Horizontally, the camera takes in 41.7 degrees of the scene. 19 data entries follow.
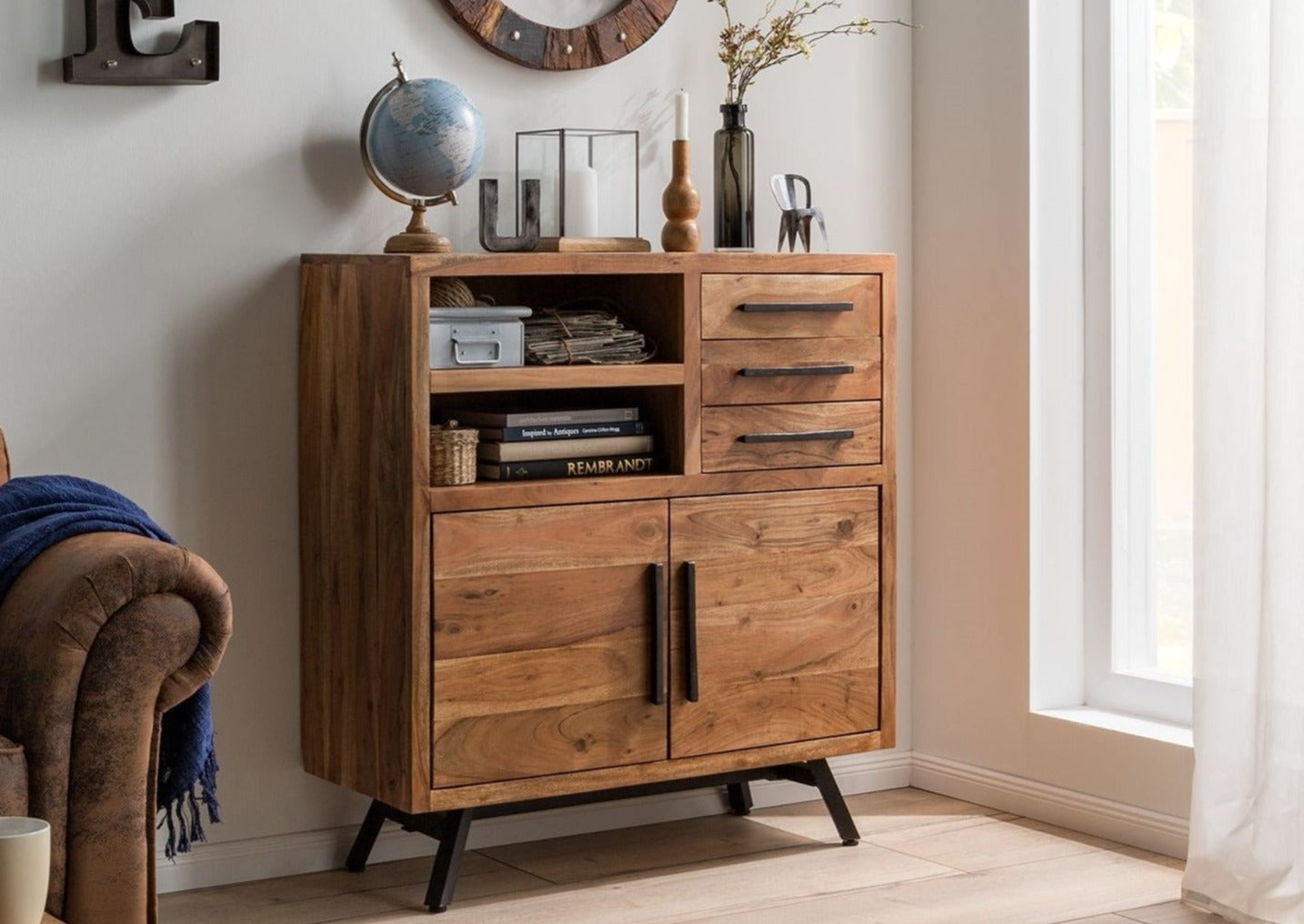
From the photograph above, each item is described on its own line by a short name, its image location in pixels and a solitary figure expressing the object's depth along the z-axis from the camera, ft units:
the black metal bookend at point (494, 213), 9.60
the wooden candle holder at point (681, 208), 9.91
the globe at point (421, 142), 9.11
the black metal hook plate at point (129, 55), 8.68
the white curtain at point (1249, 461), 8.39
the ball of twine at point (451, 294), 9.14
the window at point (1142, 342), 10.57
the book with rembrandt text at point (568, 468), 9.07
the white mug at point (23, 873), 4.46
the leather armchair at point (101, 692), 6.34
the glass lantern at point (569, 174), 9.70
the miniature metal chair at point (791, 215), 10.37
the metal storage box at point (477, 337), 8.80
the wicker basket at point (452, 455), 8.82
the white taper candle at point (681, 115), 9.91
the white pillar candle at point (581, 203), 9.70
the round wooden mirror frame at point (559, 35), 9.86
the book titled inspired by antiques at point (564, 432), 9.10
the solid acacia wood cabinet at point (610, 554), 8.78
